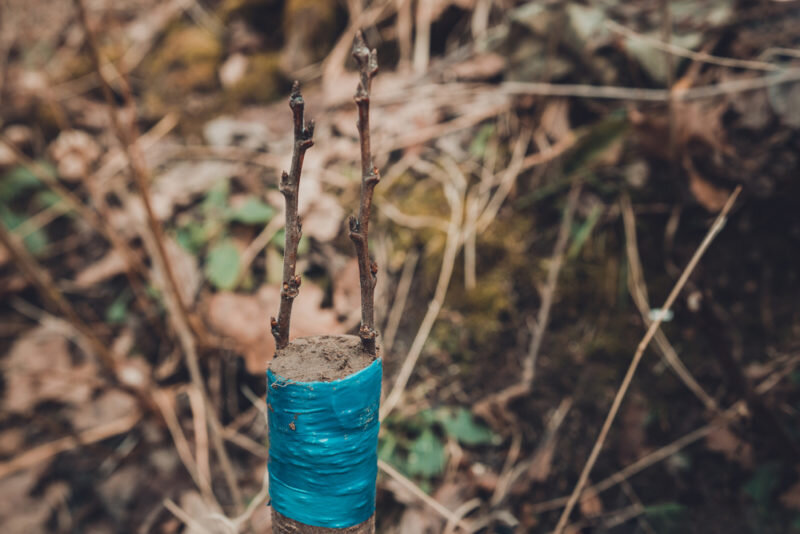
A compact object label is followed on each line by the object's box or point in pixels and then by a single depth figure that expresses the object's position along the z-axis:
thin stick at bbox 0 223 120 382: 0.54
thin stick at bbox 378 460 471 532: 0.40
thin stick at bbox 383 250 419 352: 0.57
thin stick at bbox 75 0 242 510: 0.46
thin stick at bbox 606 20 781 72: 0.44
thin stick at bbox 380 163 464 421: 0.52
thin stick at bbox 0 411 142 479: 0.58
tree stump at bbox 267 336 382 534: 0.28
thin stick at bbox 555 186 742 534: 0.36
